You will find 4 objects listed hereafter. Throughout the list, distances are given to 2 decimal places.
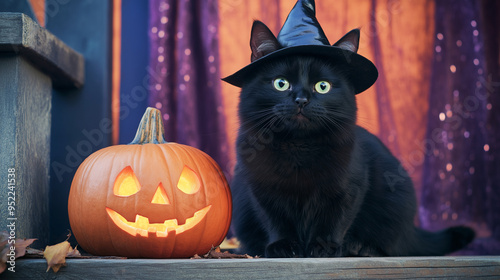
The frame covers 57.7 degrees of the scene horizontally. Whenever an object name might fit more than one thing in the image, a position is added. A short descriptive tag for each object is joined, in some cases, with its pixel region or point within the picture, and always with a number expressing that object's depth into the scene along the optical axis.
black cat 1.41
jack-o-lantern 1.26
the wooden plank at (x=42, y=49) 1.37
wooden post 1.38
